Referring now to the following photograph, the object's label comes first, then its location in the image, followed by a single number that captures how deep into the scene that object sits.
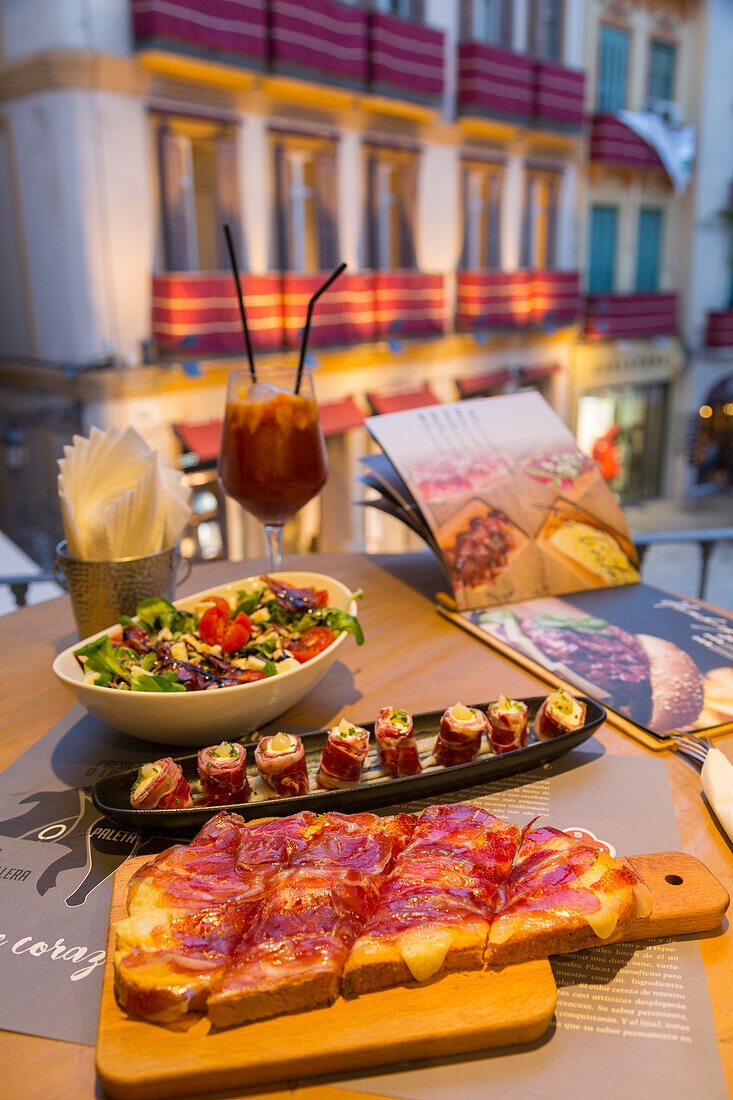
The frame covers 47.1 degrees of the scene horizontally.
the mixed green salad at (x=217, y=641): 1.06
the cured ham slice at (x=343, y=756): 0.95
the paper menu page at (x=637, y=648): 1.18
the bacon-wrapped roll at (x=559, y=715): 1.03
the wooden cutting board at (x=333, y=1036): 0.61
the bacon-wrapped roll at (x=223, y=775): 0.92
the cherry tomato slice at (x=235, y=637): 1.16
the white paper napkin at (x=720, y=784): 0.91
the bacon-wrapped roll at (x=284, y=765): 0.93
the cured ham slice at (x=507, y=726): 1.01
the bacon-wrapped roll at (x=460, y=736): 1.00
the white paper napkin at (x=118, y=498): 1.29
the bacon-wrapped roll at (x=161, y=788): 0.90
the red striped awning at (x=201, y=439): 6.95
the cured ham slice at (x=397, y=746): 0.98
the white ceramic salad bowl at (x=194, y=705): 0.99
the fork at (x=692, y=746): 1.06
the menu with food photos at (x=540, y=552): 1.31
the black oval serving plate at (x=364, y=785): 0.89
